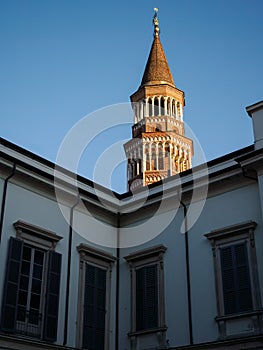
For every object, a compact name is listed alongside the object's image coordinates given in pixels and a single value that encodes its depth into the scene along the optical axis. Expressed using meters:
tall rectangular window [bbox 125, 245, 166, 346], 16.00
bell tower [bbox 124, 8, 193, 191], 42.66
